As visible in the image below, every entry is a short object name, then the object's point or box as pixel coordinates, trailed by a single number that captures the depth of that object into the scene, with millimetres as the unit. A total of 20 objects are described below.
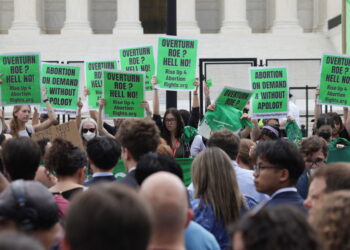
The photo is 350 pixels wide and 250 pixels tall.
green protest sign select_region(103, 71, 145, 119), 20006
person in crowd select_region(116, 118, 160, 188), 11214
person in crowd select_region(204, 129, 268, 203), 12901
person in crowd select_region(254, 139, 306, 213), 10663
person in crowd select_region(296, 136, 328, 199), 13900
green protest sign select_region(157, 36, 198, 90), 22715
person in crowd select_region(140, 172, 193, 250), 6858
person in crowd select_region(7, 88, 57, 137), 19616
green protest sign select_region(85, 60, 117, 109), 23427
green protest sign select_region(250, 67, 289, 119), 22463
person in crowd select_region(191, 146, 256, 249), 10726
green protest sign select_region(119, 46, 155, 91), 23220
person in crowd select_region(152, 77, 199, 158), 18537
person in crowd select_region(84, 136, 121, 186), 12006
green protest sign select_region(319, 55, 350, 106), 22761
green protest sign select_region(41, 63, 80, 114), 22373
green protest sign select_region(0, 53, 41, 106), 21430
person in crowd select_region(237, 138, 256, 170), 14348
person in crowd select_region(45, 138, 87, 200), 11650
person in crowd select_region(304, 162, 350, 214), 8632
